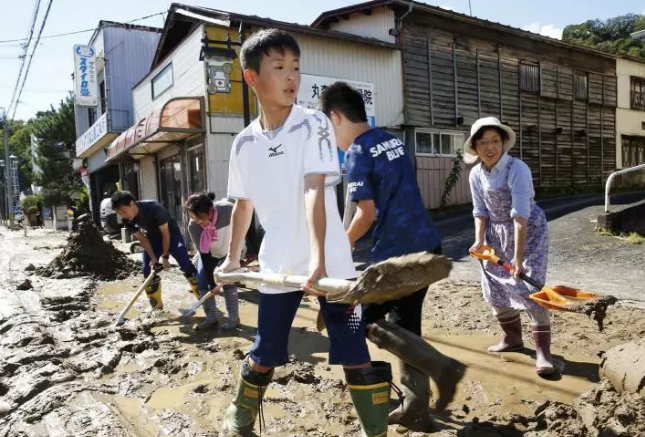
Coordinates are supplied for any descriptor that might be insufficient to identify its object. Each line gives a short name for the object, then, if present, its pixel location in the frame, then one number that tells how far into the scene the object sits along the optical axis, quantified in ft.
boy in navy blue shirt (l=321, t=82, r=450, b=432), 8.47
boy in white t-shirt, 6.90
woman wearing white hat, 10.73
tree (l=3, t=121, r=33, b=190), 203.06
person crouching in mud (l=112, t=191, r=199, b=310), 18.15
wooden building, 49.37
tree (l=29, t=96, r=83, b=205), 97.30
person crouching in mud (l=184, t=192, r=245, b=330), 16.06
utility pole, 110.11
